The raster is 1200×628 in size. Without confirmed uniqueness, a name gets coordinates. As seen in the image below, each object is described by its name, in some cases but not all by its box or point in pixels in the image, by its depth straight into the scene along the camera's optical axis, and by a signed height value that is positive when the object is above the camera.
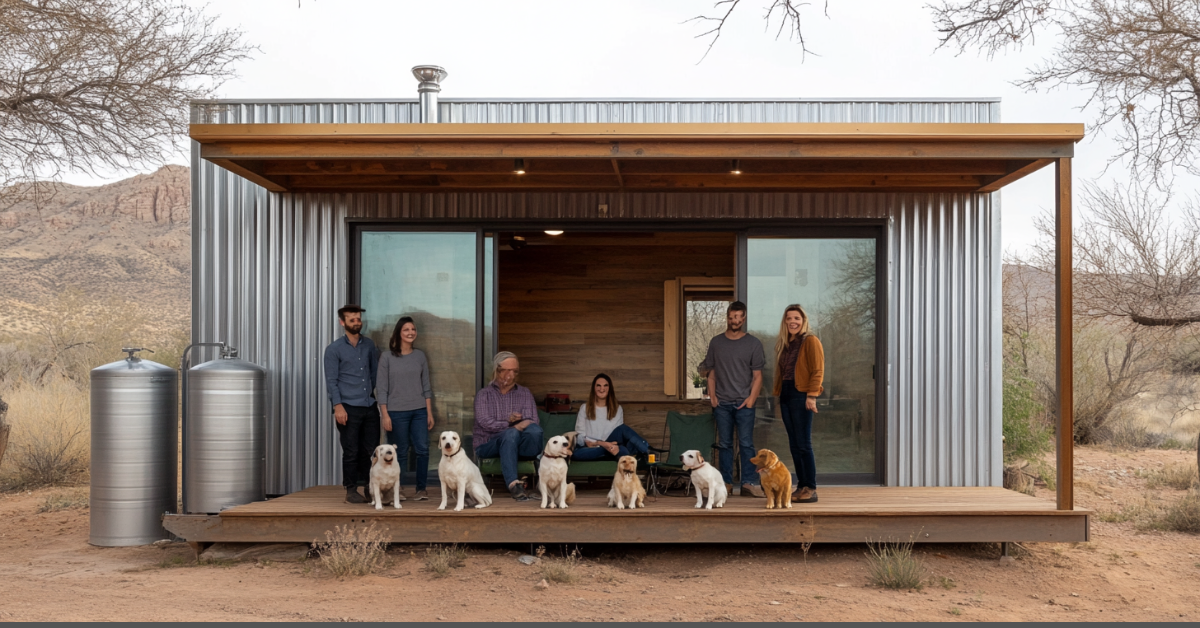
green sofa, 6.24 -0.99
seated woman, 6.31 -0.74
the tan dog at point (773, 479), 5.57 -0.94
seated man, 6.14 -0.61
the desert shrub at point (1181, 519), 7.51 -1.62
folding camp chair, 6.65 -0.81
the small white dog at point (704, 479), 5.59 -0.95
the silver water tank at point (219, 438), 5.93 -0.74
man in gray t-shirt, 6.05 -0.35
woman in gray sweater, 6.06 -0.47
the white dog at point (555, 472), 5.61 -0.90
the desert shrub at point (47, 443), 9.75 -1.30
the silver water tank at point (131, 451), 5.97 -0.83
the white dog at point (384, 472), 5.58 -0.91
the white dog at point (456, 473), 5.54 -0.91
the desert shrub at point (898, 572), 5.04 -1.38
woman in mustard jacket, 5.74 -0.39
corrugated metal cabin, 6.67 +0.45
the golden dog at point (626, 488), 5.64 -1.01
